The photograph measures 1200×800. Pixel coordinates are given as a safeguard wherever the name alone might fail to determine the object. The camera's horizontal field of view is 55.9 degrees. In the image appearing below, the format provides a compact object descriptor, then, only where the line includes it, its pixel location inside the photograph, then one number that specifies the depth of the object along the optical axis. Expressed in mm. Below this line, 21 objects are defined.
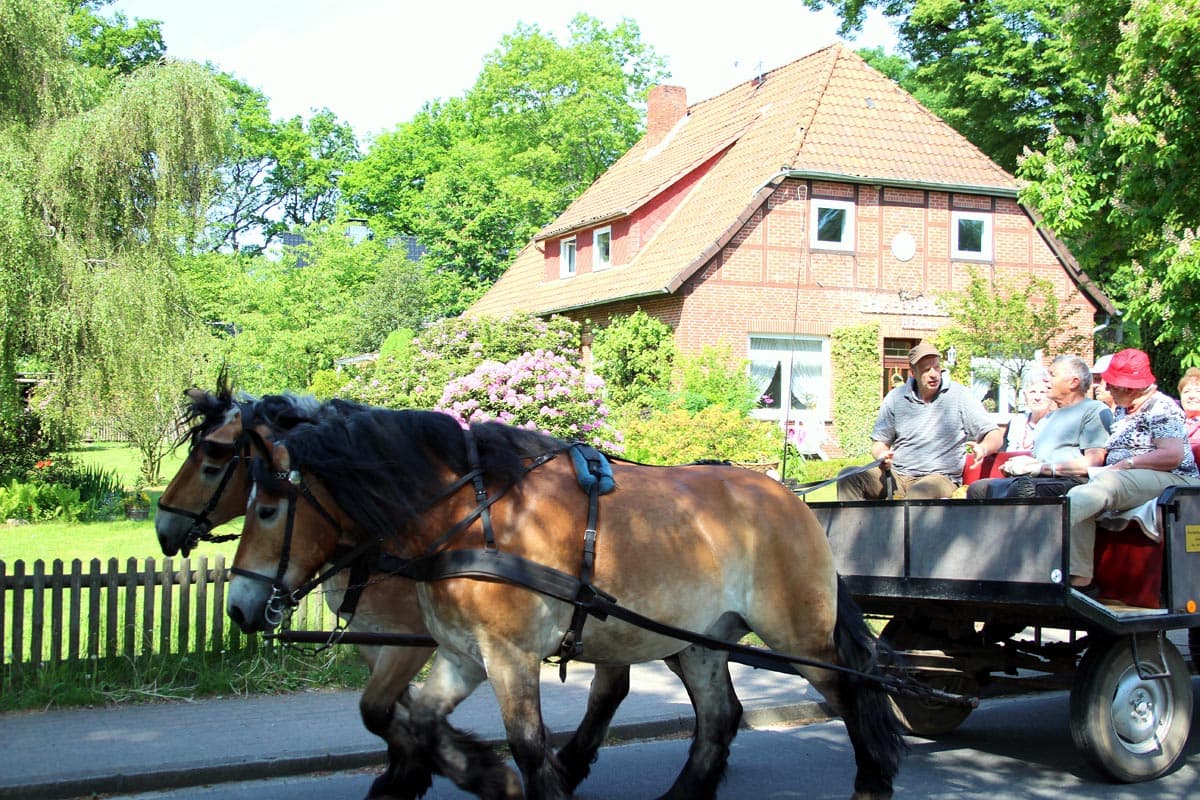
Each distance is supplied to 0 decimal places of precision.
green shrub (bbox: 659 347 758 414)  20688
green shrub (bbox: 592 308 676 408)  23500
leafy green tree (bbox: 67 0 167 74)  42562
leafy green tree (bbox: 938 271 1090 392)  22578
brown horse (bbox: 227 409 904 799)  4473
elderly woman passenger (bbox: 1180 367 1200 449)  7594
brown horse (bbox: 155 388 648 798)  5090
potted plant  18078
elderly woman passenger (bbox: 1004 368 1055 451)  8664
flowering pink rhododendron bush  12516
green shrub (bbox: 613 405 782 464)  16188
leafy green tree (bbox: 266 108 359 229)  56938
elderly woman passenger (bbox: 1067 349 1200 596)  5750
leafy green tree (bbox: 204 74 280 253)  55156
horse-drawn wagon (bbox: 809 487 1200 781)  5695
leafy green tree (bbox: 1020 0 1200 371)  14016
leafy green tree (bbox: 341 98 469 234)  52906
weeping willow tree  16766
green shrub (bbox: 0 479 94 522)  17016
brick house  24094
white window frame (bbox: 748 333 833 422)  24453
